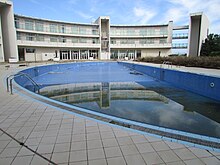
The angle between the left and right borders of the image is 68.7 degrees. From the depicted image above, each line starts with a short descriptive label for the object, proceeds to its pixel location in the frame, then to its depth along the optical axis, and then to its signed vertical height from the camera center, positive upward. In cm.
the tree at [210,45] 2769 +295
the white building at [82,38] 2897 +510
